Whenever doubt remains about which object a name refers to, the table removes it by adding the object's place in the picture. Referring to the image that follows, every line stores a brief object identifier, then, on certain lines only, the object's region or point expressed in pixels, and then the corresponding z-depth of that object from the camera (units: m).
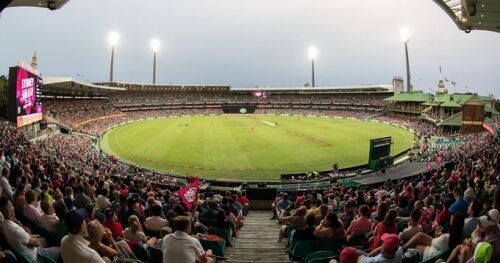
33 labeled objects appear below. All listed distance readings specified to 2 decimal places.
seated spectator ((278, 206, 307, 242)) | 8.99
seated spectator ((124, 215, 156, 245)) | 6.73
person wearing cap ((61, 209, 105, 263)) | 4.18
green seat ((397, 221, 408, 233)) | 8.26
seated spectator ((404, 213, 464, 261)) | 5.50
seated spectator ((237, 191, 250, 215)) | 16.14
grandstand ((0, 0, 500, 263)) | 5.27
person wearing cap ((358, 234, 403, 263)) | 4.85
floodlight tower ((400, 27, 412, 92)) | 73.50
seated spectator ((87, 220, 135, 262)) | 4.85
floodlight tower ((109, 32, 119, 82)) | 88.88
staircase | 8.43
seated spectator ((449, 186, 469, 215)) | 7.93
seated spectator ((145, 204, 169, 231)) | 7.84
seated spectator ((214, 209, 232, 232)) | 9.05
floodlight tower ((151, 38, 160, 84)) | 103.35
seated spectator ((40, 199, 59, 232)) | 6.62
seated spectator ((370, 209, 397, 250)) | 6.42
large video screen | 28.83
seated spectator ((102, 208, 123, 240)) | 6.96
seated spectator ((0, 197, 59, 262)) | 5.19
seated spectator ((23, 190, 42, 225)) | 6.80
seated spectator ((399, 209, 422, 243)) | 6.79
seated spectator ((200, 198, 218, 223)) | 9.83
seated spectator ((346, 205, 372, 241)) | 7.58
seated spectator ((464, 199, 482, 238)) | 6.46
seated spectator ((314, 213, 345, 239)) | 7.34
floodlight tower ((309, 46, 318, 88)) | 104.10
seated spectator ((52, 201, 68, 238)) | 6.41
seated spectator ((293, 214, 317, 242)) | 7.82
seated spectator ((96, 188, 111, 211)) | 9.73
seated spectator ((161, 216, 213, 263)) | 4.83
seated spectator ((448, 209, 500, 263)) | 4.93
